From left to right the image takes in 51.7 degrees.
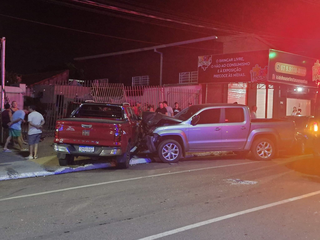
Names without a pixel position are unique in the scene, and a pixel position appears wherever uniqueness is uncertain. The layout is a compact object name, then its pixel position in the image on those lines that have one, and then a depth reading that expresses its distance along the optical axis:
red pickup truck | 8.70
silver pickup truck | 10.44
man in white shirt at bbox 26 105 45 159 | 10.24
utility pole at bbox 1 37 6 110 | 13.68
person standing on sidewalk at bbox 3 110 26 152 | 11.48
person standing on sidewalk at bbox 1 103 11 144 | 12.01
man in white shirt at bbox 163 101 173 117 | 14.80
